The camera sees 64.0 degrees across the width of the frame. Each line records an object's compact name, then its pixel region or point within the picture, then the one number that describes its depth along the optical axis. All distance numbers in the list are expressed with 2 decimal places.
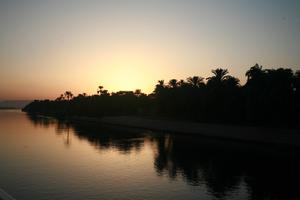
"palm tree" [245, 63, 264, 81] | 36.00
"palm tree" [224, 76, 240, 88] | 43.22
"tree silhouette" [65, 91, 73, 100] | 128.96
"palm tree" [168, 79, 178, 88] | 58.42
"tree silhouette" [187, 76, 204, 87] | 52.72
